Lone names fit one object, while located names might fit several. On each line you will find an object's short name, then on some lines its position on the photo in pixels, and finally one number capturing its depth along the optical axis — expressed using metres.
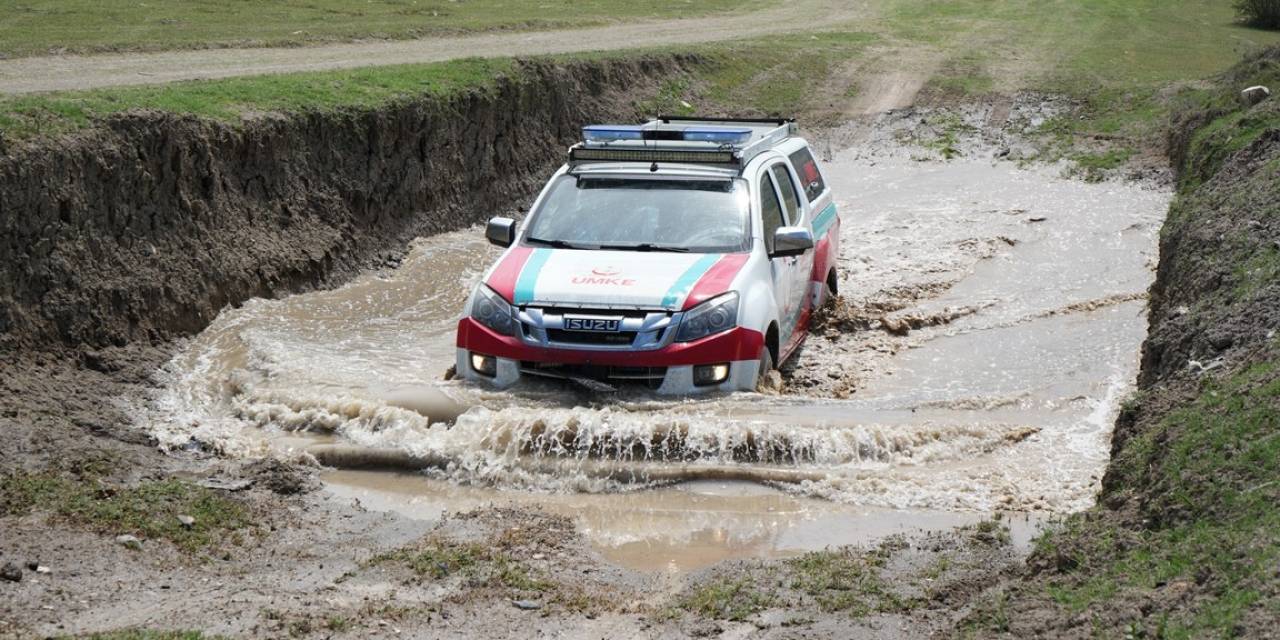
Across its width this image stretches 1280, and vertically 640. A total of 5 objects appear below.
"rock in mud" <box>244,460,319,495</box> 18.25
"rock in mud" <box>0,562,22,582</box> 13.46
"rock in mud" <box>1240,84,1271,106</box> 37.22
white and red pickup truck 20.45
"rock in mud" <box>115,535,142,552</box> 15.09
